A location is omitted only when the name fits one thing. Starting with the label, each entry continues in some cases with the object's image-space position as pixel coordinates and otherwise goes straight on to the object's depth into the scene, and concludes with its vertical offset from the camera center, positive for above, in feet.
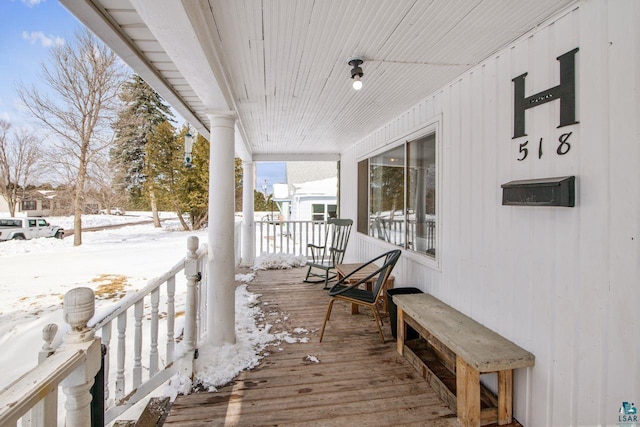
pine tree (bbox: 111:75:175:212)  51.21 +13.37
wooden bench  5.50 -2.99
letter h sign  4.87 +2.11
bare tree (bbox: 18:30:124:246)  34.73 +13.23
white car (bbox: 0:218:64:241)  37.38 -2.61
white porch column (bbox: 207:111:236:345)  8.26 -0.68
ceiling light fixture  6.69 +3.33
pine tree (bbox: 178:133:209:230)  44.60 +4.40
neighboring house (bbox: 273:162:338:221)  40.09 +2.02
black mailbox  4.82 +0.36
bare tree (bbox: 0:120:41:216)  43.60 +7.52
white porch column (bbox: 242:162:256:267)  19.84 -0.59
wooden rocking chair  15.84 -1.88
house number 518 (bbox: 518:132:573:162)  4.98 +1.16
